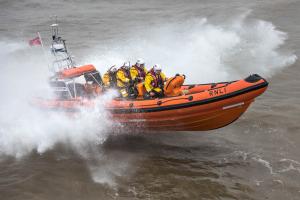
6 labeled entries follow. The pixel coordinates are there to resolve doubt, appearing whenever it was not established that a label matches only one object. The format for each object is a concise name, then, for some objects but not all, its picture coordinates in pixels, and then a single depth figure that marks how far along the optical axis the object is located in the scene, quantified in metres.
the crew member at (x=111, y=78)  16.19
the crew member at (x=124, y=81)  15.50
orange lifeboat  13.20
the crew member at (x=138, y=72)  15.76
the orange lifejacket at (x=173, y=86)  14.77
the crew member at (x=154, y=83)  14.80
